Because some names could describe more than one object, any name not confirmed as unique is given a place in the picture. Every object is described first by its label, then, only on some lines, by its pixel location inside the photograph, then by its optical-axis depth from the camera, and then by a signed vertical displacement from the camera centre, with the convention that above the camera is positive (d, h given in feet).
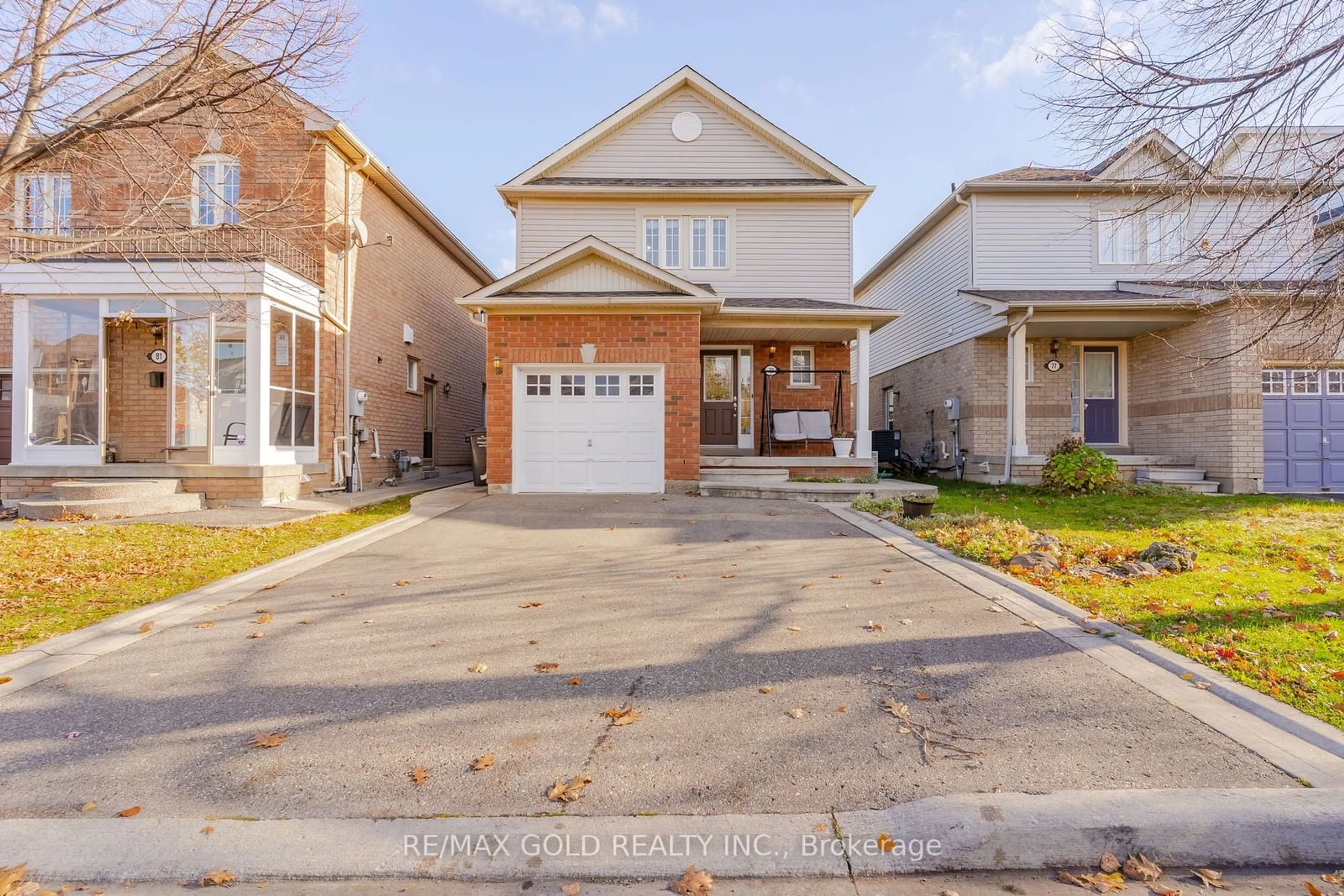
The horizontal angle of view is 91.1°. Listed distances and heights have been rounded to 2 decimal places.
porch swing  47.11 +1.73
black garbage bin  46.83 -0.40
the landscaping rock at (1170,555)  21.13 -3.46
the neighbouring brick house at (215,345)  35.50 +6.28
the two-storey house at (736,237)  47.01 +16.22
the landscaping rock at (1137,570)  20.26 -3.76
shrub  40.55 -1.32
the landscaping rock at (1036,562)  20.92 -3.64
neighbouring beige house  42.06 +6.59
